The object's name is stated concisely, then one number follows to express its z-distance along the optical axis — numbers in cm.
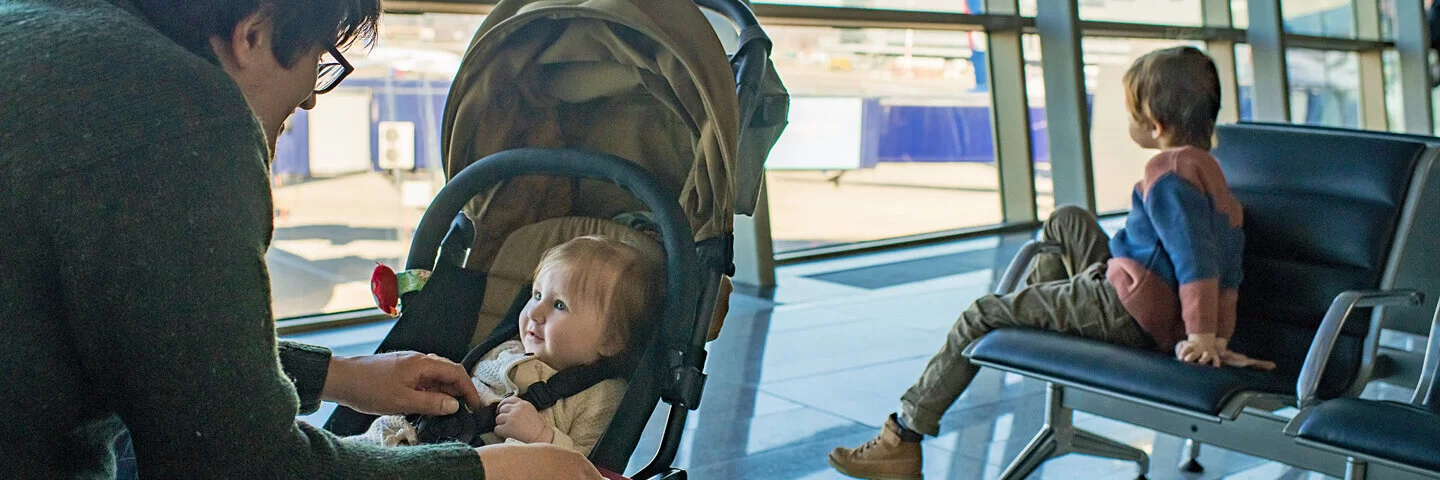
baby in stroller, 191
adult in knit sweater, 91
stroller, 188
